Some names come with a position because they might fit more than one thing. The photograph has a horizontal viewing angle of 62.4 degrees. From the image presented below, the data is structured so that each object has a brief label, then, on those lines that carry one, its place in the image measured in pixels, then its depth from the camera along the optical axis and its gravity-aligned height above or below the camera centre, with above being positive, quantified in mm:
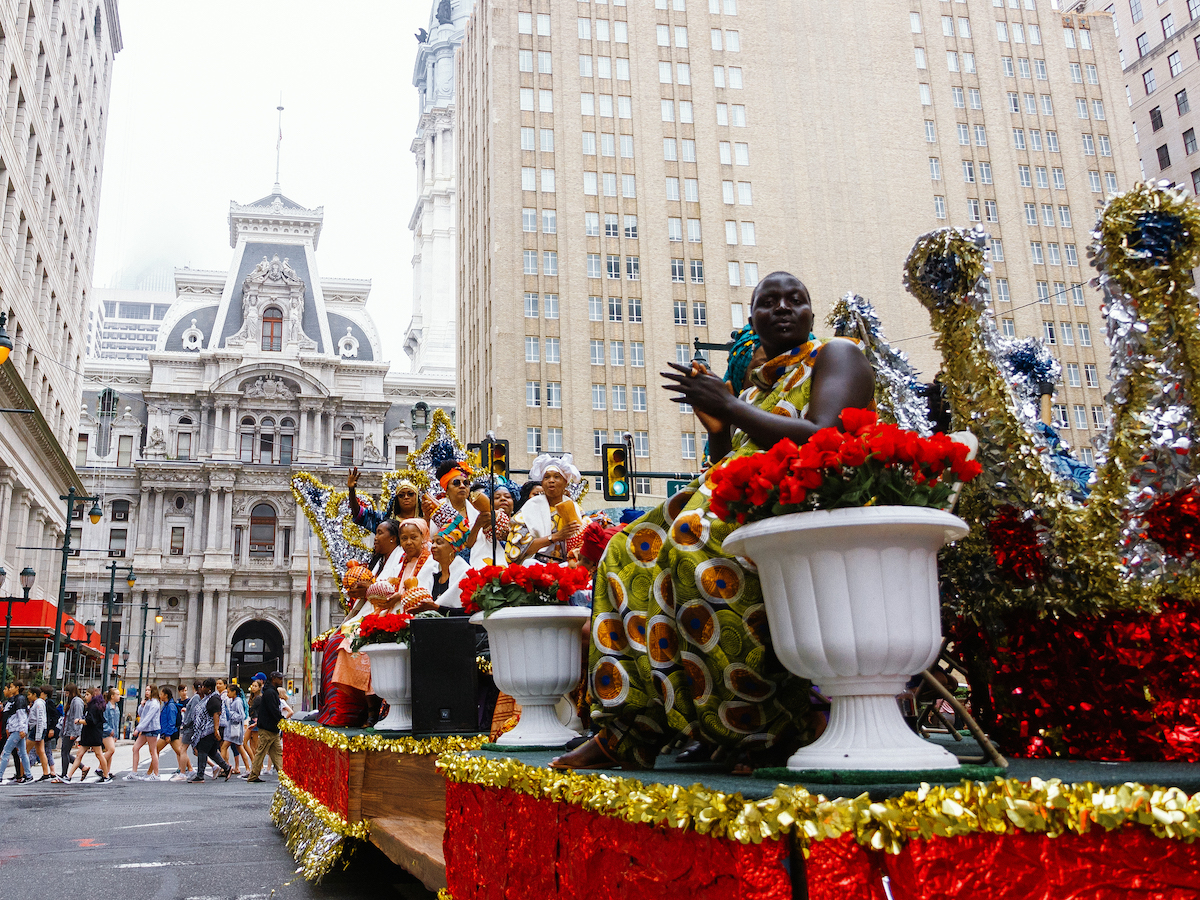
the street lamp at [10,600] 24531 +2188
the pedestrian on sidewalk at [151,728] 20266 -986
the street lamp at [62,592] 26322 +2484
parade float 1746 -232
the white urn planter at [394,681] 5895 -57
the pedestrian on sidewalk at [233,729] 20344 -1036
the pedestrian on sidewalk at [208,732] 18578 -984
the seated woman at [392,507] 9102 +1665
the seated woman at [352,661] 7414 +92
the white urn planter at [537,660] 4035 +24
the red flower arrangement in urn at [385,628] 5836 +258
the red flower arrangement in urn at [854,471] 2236 +413
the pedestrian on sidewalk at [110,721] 19531 -897
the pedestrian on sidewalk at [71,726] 20359 -891
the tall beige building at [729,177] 49219 +25392
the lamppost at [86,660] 42462 +1021
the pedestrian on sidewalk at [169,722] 22467 -951
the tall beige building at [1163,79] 55781 +32366
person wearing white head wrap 6574 +1008
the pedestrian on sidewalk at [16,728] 18234 -753
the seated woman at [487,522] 7427 +1077
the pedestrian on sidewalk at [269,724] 16297 -785
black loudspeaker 5332 -38
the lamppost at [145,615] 43638 +3216
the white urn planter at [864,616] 2182 +83
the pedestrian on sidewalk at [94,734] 18922 -959
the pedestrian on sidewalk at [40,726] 19359 -779
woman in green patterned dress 2684 +152
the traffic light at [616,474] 20141 +3772
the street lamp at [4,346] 12805 +4378
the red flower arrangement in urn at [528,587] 4113 +326
